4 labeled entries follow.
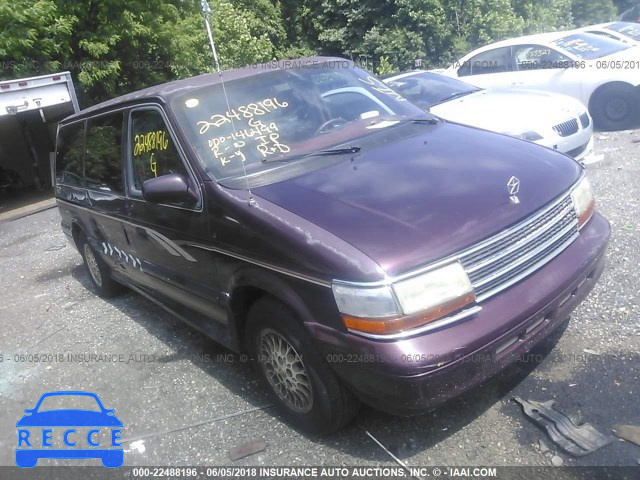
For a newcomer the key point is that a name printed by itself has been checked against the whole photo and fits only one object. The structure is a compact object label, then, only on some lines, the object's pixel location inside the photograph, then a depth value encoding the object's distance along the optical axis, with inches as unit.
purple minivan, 101.9
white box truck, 546.3
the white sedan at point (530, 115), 249.0
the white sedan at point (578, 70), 339.0
